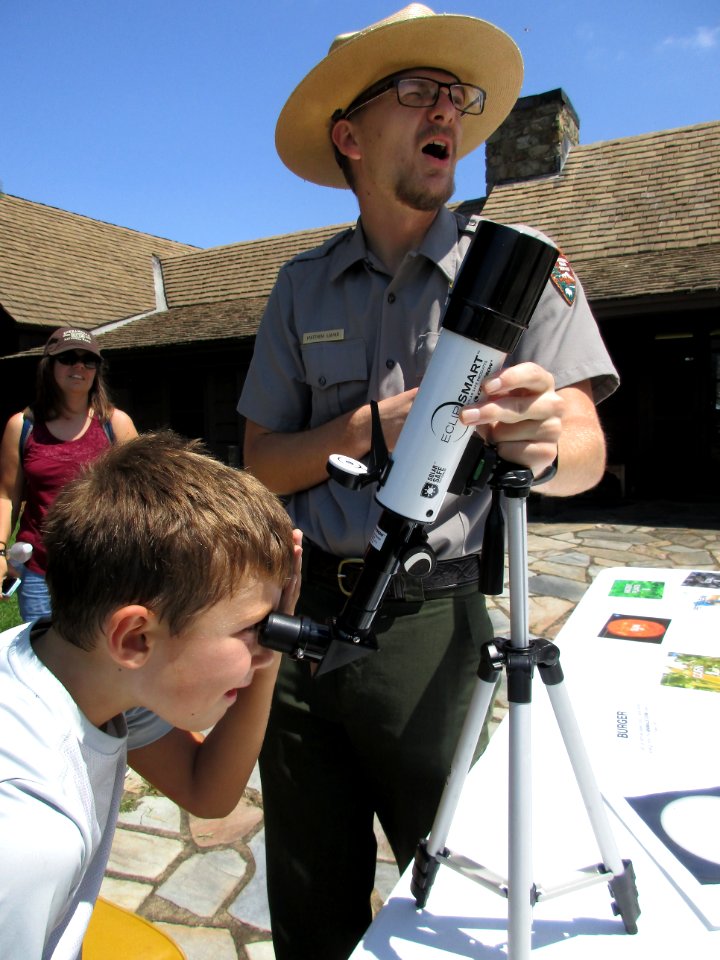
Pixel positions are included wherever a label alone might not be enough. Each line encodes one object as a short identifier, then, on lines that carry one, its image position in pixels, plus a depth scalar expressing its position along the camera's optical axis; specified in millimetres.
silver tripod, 888
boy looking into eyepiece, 997
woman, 3215
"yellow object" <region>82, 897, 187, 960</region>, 1278
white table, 981
